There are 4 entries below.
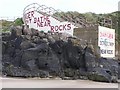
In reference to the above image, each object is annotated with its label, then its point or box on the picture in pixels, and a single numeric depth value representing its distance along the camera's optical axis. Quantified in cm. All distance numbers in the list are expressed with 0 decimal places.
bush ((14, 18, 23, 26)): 3261
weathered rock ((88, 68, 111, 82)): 1834
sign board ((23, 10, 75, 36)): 2484
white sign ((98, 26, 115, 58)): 2303
